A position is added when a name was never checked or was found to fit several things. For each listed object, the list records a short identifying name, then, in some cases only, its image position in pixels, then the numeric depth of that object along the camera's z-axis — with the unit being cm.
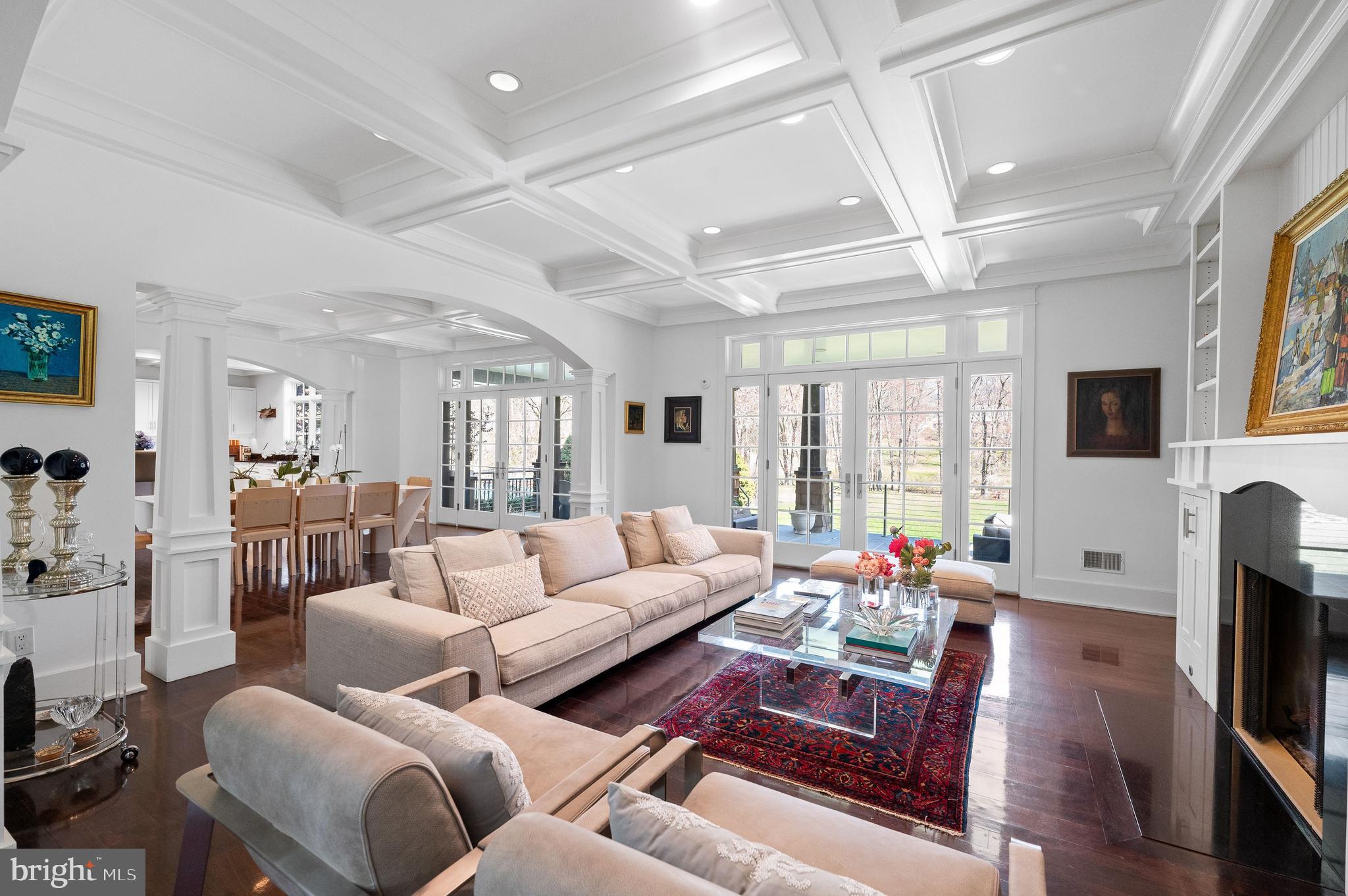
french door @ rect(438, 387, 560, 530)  810
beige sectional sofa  257
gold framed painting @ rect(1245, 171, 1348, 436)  228
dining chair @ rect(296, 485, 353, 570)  581
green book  279
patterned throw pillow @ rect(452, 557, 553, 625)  298
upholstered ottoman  428
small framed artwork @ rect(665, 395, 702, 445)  693
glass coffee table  266
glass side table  235
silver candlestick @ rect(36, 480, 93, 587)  249
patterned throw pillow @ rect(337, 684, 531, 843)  126
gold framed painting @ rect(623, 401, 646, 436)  685
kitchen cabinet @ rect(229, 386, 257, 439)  1127
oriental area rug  235
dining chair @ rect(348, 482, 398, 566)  627
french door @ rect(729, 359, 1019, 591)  546
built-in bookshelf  357
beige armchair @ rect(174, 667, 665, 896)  109
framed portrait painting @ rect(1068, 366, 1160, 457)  481
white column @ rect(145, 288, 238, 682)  333
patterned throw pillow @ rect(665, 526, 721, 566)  452
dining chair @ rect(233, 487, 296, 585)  529
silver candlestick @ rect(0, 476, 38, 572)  241
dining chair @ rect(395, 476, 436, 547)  741
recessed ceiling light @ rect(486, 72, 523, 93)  264
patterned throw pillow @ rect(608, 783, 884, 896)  90
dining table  684
